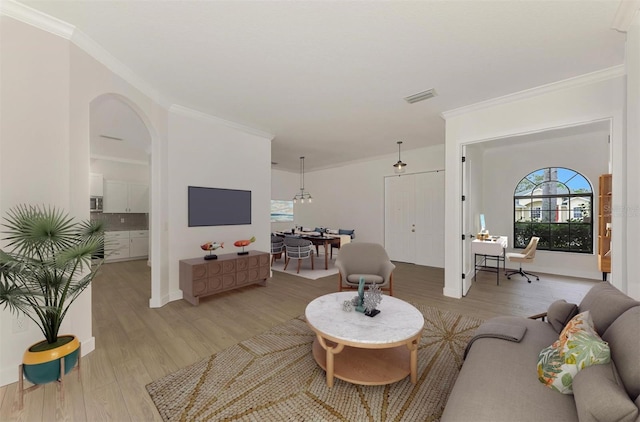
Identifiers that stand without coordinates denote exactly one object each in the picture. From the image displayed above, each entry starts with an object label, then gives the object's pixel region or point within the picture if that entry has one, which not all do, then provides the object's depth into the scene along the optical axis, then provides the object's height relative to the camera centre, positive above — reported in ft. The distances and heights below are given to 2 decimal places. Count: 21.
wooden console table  12.18 -3.32
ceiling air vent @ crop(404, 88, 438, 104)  11.30 +5.14
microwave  21.27 +0.51
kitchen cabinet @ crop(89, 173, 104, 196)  21.08 +2.16
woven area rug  5.72 -4.54
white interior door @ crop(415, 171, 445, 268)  20.59 -0.76
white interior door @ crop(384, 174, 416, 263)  22.39 -0.87
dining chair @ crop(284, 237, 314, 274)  18.42 -2.78
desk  15.88 -2.40
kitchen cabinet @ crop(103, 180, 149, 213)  21.86 +1.19
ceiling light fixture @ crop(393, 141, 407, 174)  18.07 +3.27
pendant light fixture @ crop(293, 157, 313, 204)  28.30 +1.95
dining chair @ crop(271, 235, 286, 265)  20.84 -2.90
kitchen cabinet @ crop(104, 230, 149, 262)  21.56 -2.91
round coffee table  6.32 -3.23
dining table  20.26 -2.41
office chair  16.40 -3.02
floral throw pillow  4.37 -2.62
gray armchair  12.57 -2.72
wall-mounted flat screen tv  13.87 +0.16
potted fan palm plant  5.78 -1.54
